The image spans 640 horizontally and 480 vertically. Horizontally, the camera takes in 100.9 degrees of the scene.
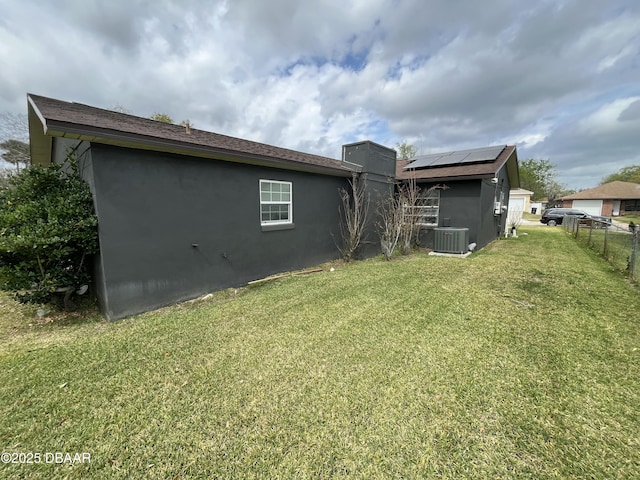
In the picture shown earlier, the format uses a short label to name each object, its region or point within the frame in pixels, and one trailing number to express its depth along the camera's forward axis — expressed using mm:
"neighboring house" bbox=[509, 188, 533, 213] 29419
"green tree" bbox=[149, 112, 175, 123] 24405
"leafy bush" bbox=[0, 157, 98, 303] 3965
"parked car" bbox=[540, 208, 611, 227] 26031
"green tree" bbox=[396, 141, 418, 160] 38156
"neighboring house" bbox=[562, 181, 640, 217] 36500
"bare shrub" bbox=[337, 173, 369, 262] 8938
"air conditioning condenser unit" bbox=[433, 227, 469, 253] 9641
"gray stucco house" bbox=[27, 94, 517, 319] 4469
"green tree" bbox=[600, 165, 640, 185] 52962
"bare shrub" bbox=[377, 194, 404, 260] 9125
